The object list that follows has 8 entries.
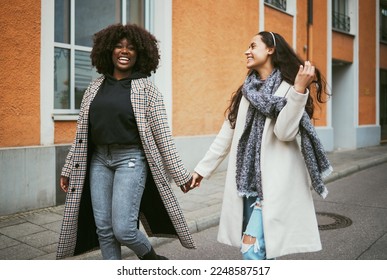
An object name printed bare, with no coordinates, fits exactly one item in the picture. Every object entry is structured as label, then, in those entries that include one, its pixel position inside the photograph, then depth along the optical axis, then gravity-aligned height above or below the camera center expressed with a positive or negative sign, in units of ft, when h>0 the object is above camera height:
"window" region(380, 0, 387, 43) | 54.37 +14.91
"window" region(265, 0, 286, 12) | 34.17 +10.96
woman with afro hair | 9.15 -0.39
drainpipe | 38.55 +10.31
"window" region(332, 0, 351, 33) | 44.50 +12.86
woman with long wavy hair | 8.20 -0.39
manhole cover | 16.58 -3.15
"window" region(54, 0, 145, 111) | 19.30 +4.19
